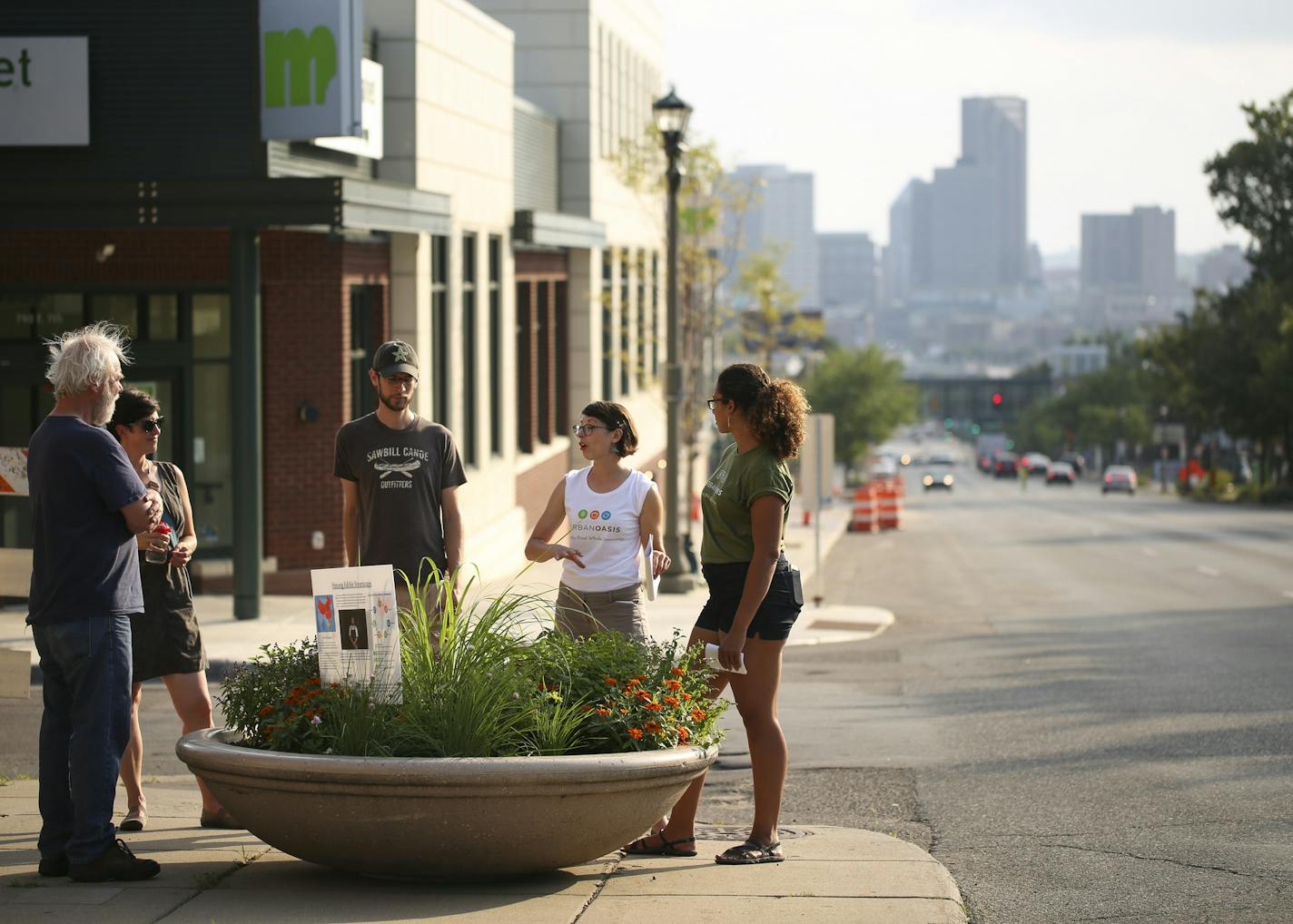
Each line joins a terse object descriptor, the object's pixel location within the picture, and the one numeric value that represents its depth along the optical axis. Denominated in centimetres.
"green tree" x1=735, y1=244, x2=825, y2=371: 3634
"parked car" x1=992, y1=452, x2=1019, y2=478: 13412
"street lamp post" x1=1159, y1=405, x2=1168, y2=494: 11809
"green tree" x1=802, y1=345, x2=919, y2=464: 8969
